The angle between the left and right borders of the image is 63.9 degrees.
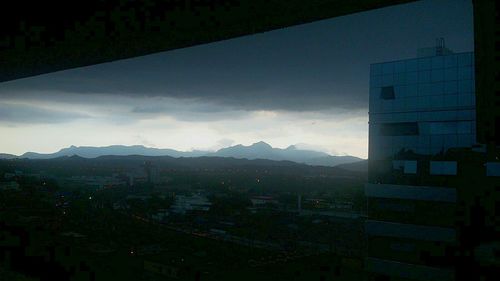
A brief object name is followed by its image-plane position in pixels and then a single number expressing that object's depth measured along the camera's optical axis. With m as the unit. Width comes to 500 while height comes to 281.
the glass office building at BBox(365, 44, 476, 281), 17.48
